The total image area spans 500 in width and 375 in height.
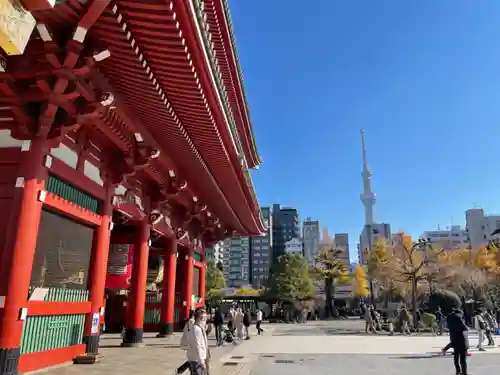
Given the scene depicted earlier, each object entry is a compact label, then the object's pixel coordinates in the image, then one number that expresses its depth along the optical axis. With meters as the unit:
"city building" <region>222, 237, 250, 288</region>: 122.62
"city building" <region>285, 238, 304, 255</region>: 125.00
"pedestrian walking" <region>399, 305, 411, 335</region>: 23.48
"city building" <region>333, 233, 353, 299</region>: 64.12
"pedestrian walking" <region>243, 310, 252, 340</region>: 18.88
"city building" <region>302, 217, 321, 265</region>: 135.51
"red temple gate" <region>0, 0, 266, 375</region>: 5.74
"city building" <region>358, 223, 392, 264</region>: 120.94
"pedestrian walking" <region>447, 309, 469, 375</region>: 8.73
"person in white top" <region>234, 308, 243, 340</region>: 18.92
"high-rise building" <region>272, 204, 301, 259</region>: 132.75
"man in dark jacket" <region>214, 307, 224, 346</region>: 15.90
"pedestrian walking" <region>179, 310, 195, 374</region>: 6.34
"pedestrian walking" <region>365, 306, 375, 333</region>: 24.80
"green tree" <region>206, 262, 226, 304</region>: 51.49
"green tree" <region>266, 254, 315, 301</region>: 44.32
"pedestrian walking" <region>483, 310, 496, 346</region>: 16.70
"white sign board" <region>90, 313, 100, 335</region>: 9.79
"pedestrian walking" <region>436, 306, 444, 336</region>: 23.38
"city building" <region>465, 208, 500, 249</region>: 90.00
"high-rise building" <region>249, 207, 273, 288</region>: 121.62
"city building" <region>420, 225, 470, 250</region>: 114.31
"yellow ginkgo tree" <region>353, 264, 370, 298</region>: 61.30
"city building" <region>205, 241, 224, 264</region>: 89.62
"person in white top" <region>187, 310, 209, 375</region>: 6.06
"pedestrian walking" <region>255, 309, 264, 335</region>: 23.11
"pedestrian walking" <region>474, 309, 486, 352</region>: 15.08
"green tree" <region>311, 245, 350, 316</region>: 50.03
